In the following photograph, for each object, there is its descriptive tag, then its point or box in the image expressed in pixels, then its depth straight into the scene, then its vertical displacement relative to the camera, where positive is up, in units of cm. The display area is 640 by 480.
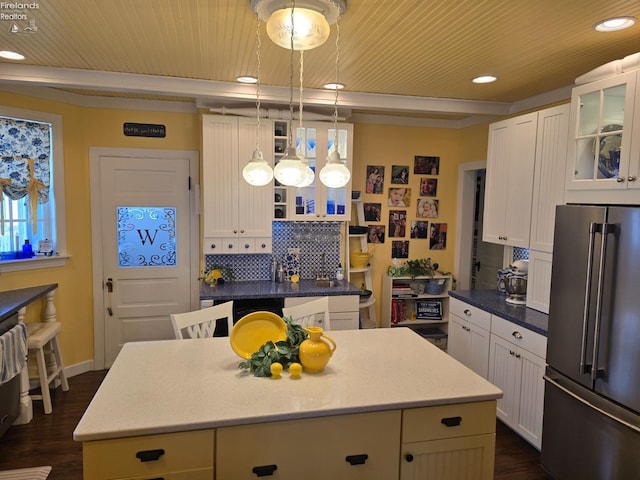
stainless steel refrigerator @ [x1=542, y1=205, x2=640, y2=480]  207 -68
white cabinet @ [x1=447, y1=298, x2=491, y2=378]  336 -100
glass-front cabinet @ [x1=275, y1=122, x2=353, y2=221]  414 +21
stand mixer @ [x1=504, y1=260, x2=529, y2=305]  338 -53
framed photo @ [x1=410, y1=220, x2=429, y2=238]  483 -17
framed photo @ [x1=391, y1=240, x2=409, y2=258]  479 -40
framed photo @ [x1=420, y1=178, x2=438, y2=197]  482 +31
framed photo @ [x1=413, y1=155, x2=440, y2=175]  479 +56
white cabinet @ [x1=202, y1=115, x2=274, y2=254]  390 +17
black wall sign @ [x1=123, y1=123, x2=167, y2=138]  412 +75
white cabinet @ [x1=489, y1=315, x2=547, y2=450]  282 -111
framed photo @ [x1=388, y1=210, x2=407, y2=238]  477 -11
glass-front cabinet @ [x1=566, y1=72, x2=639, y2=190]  227 +48
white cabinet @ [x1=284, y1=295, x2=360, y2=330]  397 -93
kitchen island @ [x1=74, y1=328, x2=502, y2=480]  160 -84
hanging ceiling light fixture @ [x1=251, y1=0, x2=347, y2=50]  184 +83
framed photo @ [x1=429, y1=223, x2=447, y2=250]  488 -25
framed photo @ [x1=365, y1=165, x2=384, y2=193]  466 +37
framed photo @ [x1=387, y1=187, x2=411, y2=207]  474 +19
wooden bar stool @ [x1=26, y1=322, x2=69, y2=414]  331 -122
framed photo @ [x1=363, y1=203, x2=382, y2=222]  468 +1
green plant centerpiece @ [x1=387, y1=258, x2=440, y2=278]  462 -60
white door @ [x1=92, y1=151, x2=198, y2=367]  415 -38
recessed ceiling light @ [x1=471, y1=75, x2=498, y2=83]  317 +103
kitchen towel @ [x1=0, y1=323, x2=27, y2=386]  279 -101
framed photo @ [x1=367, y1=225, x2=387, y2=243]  471 -23
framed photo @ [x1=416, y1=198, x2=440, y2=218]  484 +7
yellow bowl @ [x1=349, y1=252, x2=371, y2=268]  455 -50
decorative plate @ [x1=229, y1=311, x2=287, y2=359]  218 -64
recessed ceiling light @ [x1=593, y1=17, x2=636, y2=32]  215 +101
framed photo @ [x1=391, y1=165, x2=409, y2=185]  473 +44
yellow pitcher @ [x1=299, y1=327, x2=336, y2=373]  198 -66
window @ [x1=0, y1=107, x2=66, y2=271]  356 +14
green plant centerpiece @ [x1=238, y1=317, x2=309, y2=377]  201 -69
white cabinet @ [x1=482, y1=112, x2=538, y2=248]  323 +29
